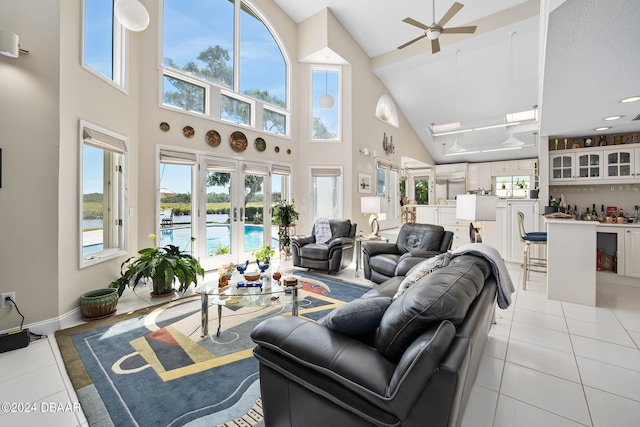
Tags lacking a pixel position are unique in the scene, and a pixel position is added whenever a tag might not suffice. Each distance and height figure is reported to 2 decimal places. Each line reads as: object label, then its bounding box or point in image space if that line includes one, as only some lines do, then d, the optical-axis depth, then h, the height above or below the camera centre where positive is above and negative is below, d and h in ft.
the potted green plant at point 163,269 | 10.82 -2.30
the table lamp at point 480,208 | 10.37 +0.16
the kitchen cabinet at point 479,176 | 33.91 +4.40
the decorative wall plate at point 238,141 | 17.37 +4.26
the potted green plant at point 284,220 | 19.58 -0.64
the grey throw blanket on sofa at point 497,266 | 6.35 -1.20
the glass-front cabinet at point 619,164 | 15.12 +2.66
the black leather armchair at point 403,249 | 12.20 -1.73
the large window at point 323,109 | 21.89 +8.14
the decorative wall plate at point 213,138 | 16.24 +4.16
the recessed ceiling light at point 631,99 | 9.88 +4.05
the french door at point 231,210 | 16.28 +0.01
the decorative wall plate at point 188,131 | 15.24 +4.23
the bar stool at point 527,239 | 13.18 -1.24
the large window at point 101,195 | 10.45 +0.59
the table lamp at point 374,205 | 16.61 +0.38
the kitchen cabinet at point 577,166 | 15.81 +2.66
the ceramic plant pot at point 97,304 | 9.63 -3.26
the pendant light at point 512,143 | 20.64 +5.09
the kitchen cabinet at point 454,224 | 19.63 -0.86
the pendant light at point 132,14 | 8.62 +6.00
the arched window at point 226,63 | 15.29 +9.02
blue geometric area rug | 5.45 -3.83
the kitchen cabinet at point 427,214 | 20.83 -0.16
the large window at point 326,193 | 21.56 +1.39
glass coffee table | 8.53 -2.64
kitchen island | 10.91 -1.89
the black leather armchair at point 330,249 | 15.29 -2.11
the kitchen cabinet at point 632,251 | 14.17 -1.88
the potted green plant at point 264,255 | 11.23 -1.78
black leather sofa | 3.28 -2.03
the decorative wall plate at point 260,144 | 18.72 +4.41
